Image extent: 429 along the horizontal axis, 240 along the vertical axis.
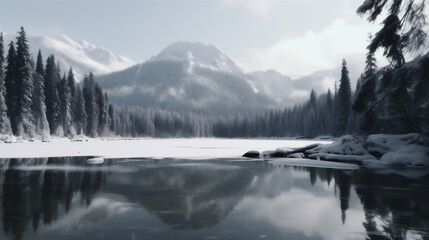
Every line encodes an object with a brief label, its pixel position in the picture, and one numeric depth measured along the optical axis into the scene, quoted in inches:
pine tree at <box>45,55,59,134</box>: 2412.6
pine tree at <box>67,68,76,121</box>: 2925.7
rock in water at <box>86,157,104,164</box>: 767.1
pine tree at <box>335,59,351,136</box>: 2709.2
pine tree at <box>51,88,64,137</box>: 2424.0
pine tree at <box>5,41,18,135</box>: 1898.4
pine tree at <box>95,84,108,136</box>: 3481.8
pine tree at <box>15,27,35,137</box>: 1918.1
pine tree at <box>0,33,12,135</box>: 1638.8
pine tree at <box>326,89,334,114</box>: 3771.7
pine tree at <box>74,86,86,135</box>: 2972.4
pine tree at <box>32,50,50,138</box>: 2095.2
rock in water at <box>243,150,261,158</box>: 1056.8
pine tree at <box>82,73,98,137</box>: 3221.0
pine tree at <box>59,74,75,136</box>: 2588.6
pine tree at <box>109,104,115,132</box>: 3864.9
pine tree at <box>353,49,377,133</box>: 789.2
